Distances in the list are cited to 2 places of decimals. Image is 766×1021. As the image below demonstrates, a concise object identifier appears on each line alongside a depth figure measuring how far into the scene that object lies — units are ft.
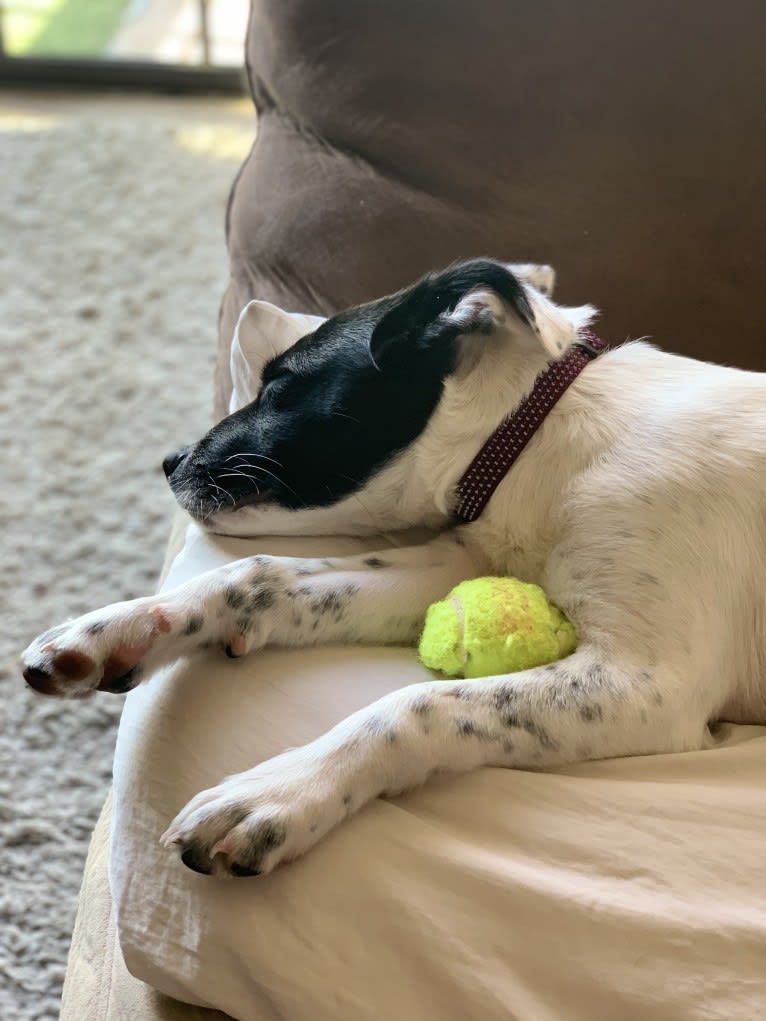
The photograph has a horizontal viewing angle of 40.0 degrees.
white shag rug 2.14
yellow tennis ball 1.39
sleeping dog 1.28
